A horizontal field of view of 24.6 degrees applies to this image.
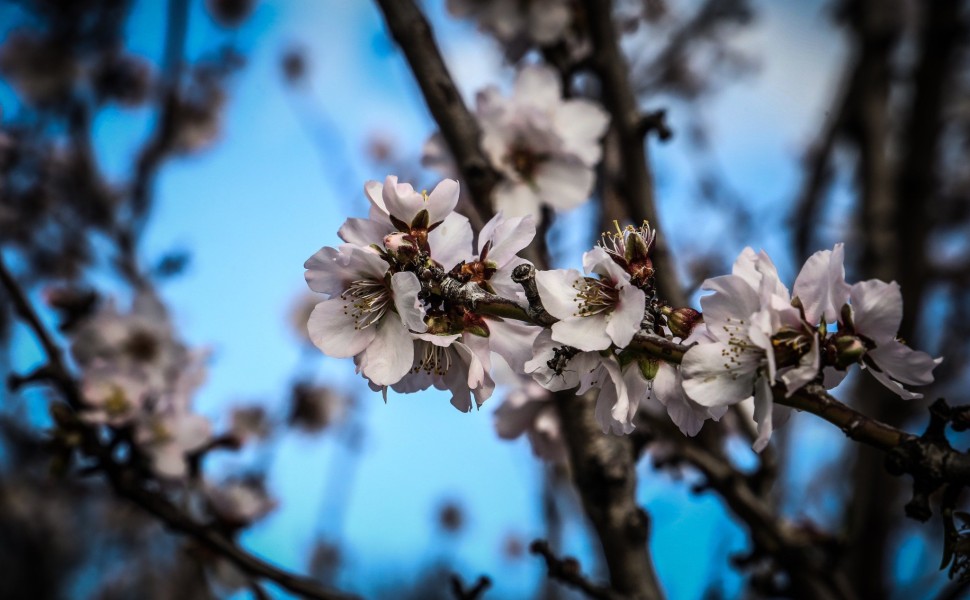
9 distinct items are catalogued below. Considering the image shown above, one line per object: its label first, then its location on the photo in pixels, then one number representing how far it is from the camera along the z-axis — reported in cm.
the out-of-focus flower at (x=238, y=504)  96
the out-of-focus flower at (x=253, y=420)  295
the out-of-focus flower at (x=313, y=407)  306
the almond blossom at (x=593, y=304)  60
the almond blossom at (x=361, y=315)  63
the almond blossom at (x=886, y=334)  60
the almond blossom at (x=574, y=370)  61
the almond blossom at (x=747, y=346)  60
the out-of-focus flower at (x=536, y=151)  79
